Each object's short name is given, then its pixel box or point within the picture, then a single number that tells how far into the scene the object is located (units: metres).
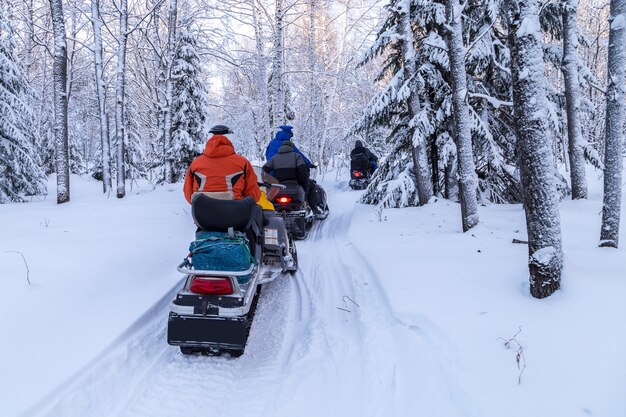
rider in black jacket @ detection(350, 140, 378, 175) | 16.26
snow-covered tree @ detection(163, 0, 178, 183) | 14.15
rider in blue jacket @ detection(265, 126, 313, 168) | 9.12
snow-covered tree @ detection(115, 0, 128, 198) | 12.30
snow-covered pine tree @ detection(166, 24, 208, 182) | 17.53
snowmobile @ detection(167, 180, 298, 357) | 3.72
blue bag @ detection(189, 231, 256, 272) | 3.96
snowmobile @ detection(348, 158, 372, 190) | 16.14
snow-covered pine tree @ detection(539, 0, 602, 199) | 8.42
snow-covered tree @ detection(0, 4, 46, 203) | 13.41
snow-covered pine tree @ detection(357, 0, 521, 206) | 8.81
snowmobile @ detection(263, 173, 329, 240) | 8.54
